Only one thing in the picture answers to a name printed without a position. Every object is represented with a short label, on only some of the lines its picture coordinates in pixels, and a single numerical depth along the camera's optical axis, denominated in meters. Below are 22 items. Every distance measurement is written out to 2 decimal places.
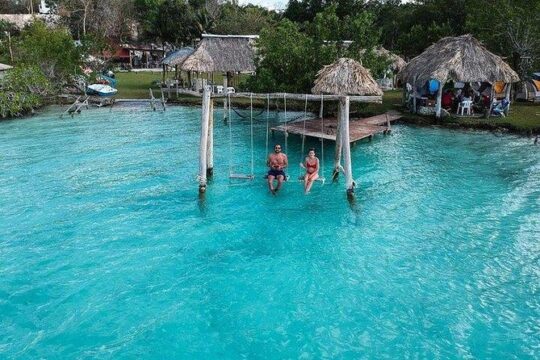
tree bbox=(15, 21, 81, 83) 29.17
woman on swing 13.40
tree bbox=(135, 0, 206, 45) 46.03
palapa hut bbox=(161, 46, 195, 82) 31.71
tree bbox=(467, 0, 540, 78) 23.69
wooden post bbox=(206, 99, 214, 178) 14.37
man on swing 13.27
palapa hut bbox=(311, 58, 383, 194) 17.83
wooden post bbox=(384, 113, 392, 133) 20.96
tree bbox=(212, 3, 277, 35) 47.66
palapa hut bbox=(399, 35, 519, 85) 21.97
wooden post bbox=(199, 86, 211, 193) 13.03
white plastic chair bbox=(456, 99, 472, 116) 23.91
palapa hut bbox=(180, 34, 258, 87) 28.77
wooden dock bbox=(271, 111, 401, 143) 18.07
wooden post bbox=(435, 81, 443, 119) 23.01
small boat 30.61
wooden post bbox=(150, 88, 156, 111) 27.16
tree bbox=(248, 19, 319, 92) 20.45
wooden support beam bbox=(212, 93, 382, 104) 13.41
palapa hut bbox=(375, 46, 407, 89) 32.21
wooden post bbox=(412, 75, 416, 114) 23.76
